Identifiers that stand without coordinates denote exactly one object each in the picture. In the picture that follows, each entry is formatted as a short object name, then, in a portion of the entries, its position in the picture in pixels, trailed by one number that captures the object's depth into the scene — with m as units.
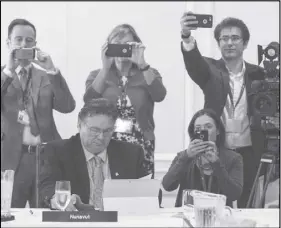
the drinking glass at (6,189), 4.54
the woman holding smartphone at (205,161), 7.39
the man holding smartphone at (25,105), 7.02
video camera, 7.30
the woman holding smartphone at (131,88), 7.22
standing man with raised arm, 7.40
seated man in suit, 6.96
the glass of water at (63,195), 4.95
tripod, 7.30
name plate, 4.48
